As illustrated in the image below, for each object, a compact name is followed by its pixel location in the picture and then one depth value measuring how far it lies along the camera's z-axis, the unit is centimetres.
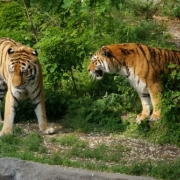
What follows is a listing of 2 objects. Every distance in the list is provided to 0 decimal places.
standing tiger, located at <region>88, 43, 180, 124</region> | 1631
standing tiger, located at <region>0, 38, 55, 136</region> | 1565
